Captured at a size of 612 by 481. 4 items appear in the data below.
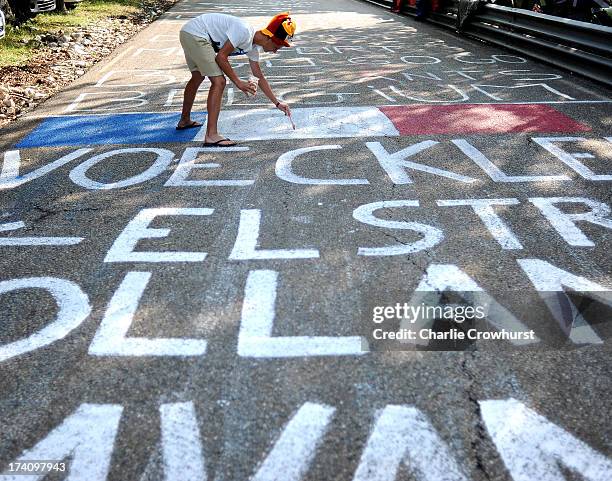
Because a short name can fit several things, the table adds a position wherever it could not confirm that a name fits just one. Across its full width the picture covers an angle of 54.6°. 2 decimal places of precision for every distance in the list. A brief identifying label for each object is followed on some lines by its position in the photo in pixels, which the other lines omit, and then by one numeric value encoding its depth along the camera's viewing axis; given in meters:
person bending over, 5.61
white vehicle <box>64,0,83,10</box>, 19.04
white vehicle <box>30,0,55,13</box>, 16.30
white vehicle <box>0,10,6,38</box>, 10.48
